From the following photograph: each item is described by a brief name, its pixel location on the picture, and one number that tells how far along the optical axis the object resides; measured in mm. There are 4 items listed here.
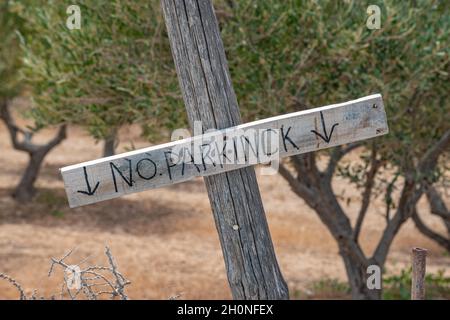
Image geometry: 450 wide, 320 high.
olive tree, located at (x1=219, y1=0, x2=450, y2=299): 15562
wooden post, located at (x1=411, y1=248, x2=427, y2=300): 7653
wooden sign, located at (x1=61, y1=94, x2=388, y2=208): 6931
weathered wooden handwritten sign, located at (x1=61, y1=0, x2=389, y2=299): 7020
